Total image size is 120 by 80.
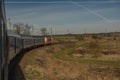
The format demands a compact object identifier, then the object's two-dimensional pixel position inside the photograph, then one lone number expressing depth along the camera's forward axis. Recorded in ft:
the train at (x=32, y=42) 55.67
